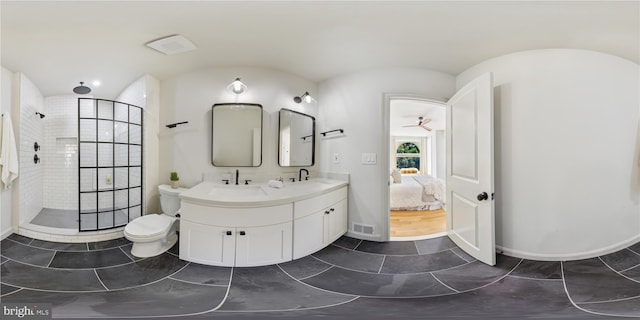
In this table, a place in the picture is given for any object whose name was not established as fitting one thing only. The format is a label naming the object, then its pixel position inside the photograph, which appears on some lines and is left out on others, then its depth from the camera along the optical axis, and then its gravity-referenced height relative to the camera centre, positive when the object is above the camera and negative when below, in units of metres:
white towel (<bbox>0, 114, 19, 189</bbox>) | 1.19 +0.07
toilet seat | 1.51 -0.46
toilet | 1.52 -0.47
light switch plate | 2.29 +0.04
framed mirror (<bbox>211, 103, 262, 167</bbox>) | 1.72 +0.22
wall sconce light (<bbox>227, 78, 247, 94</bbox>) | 1.70 +0.58
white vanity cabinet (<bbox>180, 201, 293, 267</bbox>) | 1.60 -0.55
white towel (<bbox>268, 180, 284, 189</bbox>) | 1.93 -0.19
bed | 3.67 -0.58
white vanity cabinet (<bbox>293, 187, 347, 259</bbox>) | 1.77 -0.54
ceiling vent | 1.37 +0.74
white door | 1.78 -0.07
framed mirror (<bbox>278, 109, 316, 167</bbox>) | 2.03 +0.23
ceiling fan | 4.76 +0.88
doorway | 2.67 -0.22
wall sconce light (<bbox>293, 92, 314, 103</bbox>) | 2.08 +0.62
